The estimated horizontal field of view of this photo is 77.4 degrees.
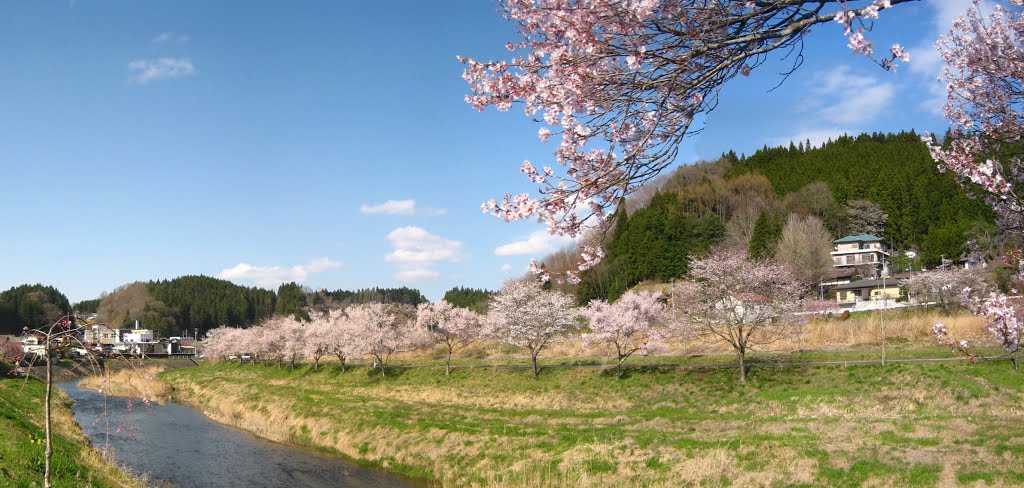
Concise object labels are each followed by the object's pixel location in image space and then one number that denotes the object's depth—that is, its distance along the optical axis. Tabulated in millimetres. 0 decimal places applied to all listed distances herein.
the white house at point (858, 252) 88750
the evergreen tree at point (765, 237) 82688
